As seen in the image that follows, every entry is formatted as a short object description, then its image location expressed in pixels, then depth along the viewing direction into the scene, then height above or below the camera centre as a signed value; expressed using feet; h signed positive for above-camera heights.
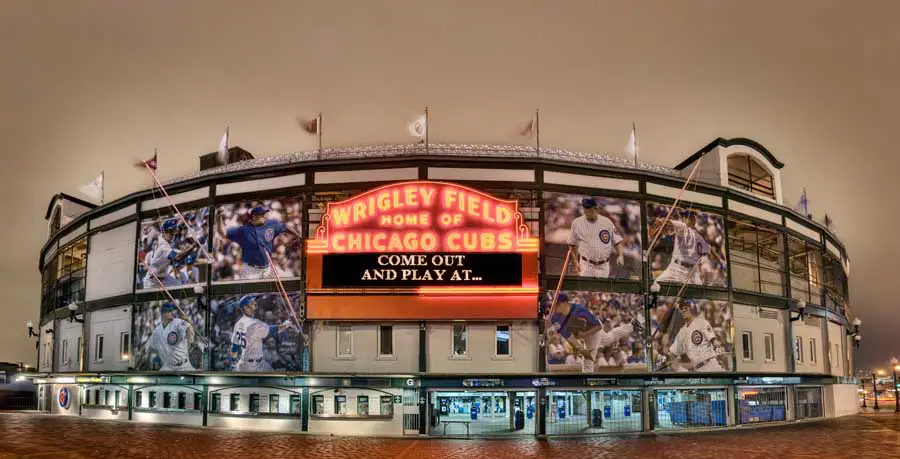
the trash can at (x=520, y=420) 131.03 -16.31
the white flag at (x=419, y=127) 142.00 +38.39
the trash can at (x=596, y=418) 133.69 -16.41
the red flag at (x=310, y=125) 141.18 +38.73
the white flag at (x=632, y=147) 147.23 +35.22
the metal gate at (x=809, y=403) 168.96 -18.29
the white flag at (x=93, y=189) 150.00 +28.76
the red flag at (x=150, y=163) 146.45 +33.04
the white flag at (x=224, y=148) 153.17 +37.53
